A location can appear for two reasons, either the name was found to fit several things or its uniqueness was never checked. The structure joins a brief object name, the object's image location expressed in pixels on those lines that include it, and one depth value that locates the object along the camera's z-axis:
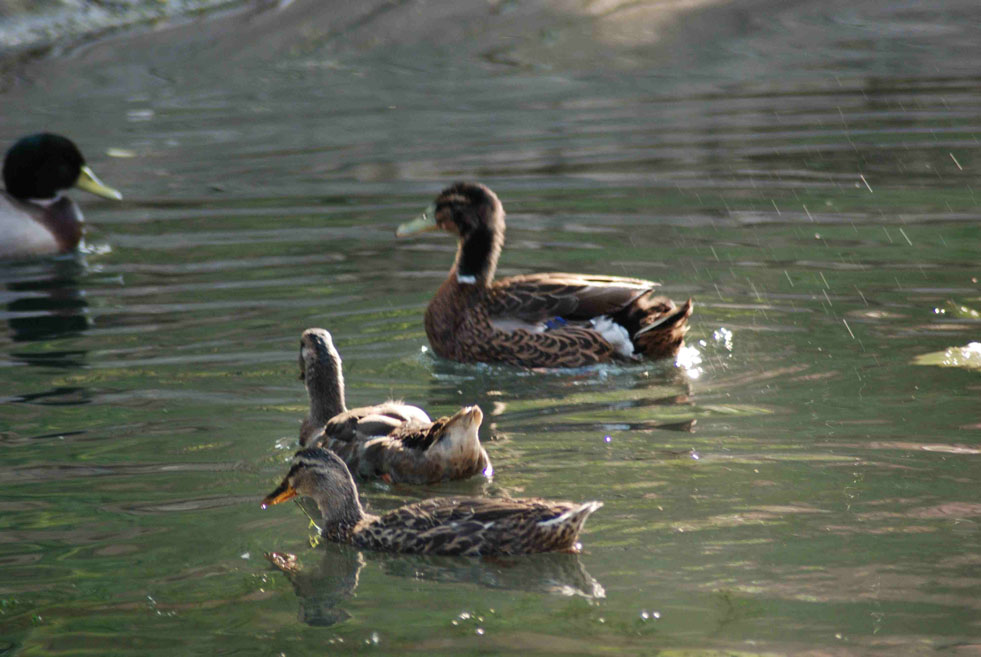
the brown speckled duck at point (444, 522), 12.20
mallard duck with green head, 27.39
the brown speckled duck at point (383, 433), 13.89
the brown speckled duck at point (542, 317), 18.20
